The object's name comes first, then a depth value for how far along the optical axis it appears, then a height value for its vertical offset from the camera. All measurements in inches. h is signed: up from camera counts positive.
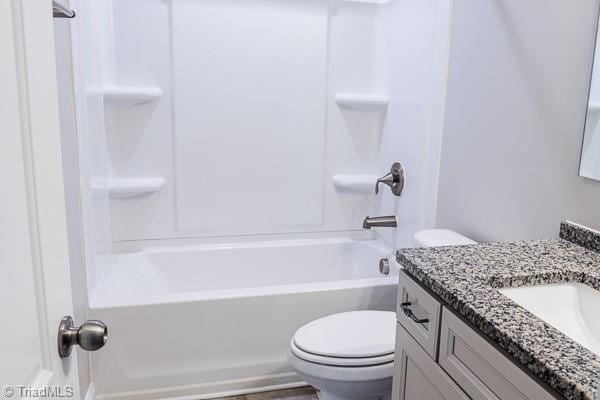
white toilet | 67.6 -31.7
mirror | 55.8 +0.1
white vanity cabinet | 37.0 -20.1
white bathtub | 81.9 -35.6
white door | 24.9 -5.1
